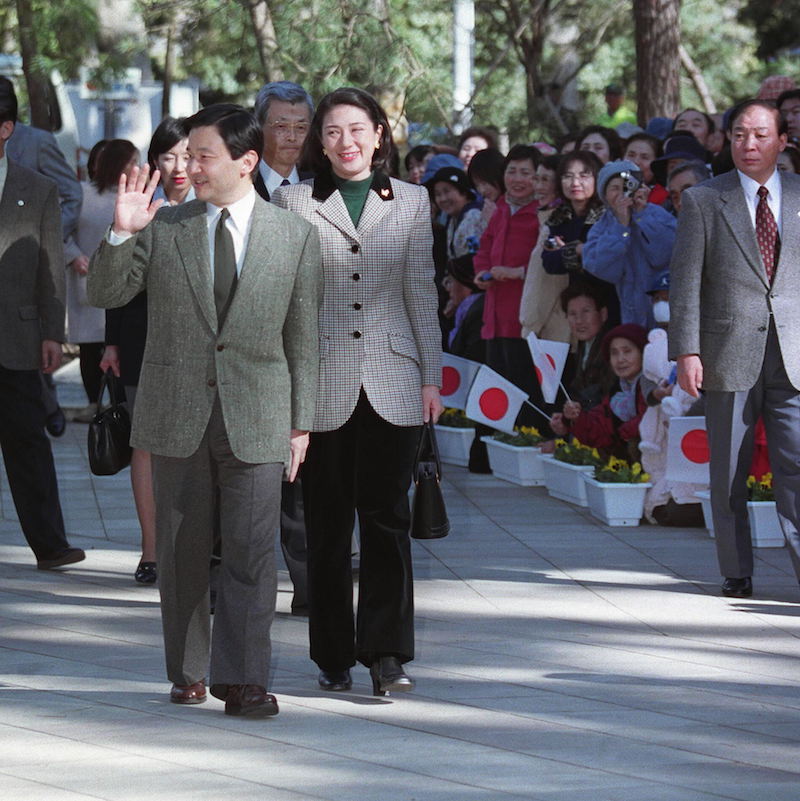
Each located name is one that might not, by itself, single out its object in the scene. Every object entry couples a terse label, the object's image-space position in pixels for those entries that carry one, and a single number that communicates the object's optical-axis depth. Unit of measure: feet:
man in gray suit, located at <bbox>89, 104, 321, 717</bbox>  36.70
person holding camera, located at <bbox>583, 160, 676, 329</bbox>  66.49
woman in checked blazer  39.01
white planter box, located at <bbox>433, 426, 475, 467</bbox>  80.33
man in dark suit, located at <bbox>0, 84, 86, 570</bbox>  52.42
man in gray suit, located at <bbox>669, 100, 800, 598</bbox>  49.73
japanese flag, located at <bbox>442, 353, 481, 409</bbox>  79.51
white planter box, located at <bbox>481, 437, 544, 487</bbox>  72.90
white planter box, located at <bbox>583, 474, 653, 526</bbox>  62.39
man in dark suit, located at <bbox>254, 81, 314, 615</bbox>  46.68
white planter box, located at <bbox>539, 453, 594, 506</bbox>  66.74
